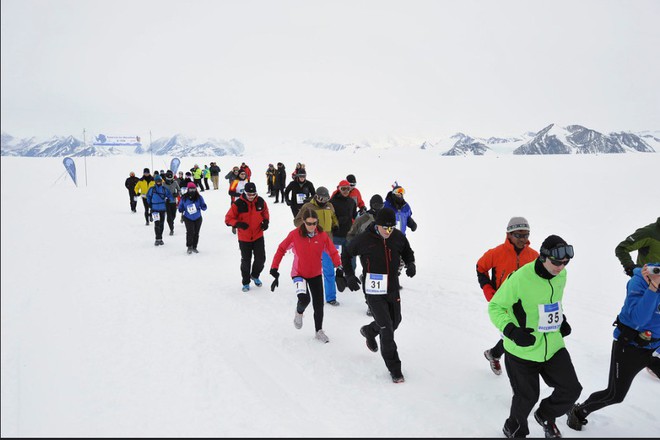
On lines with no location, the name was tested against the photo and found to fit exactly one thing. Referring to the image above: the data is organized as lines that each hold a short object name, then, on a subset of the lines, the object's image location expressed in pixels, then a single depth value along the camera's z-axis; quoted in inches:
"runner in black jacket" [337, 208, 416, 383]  169.7
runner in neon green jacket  123.4
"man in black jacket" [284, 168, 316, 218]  362.9
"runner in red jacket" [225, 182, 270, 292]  283.4
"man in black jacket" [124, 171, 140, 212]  675.1
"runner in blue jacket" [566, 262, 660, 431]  128.8
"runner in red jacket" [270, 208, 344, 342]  209.2
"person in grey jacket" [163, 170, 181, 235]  470.0
